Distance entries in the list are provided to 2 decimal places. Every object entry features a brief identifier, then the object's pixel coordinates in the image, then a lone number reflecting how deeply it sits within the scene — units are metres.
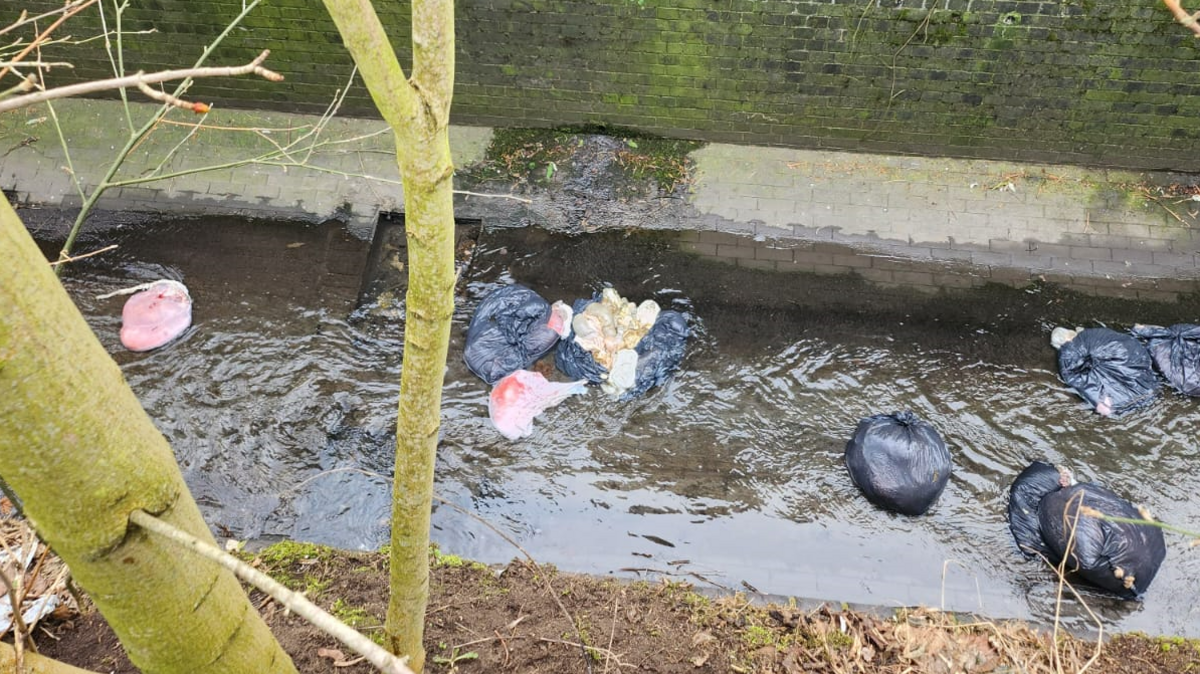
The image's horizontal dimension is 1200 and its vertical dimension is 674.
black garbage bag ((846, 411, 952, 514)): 4.66
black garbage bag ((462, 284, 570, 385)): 5.24
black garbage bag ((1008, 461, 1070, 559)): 4.60
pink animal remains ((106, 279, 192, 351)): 5.34
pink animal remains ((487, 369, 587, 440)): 5.04
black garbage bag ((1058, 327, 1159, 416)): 5.08
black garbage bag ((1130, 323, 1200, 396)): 5.11
